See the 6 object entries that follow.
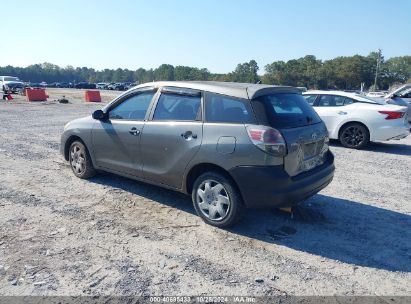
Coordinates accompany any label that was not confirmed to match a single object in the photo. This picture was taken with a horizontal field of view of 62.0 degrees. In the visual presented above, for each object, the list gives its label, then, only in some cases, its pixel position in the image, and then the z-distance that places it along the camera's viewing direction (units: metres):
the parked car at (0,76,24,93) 33.25
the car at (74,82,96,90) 80.72
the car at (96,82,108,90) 78.76
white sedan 8.78
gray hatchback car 3.79
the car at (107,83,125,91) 73.24
